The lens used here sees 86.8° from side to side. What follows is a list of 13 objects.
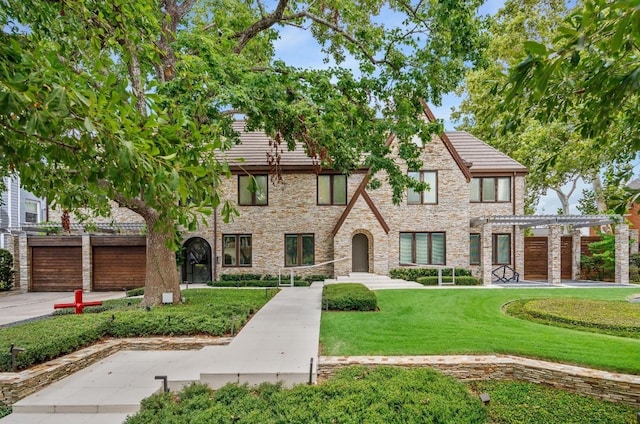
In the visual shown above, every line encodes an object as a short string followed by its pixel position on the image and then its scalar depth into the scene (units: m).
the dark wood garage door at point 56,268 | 16.75
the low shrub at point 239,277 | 17.25
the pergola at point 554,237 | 15.94
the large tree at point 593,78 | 1.71
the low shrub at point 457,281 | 15.91
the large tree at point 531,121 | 20.11
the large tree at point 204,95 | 2.12
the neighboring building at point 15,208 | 19.45
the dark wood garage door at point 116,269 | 16.78
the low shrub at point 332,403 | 3.49
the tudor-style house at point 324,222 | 17.55
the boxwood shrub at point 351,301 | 10.05
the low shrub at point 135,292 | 13.83
